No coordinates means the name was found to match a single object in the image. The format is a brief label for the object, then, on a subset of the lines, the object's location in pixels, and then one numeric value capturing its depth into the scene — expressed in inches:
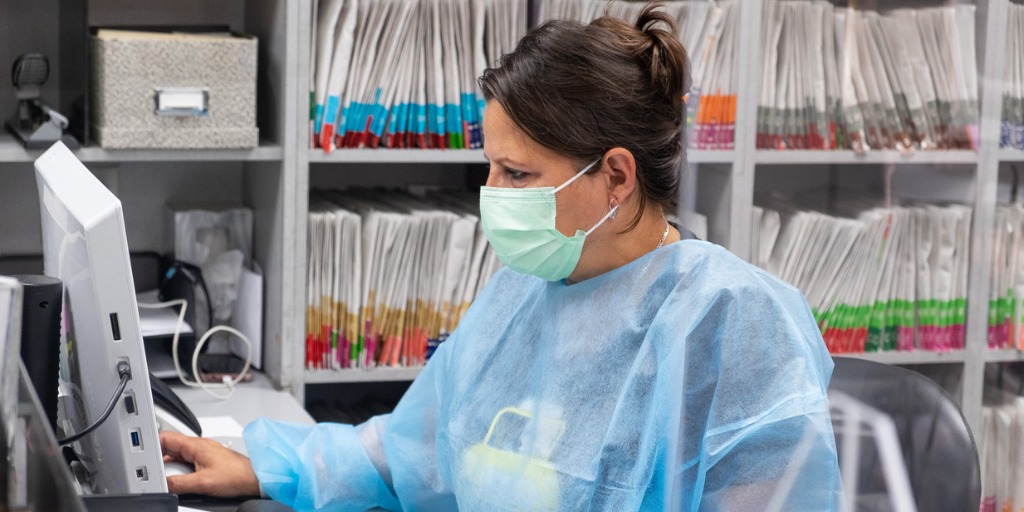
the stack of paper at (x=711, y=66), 87.5
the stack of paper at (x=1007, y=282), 95.2
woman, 46.6
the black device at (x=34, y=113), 75.6
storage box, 76.7
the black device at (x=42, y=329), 42.6
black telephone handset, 65.4
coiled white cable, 80.1
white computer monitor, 39.4
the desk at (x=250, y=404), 75.1
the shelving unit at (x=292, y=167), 80.1
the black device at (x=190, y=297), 83.2
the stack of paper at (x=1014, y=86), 91.7
